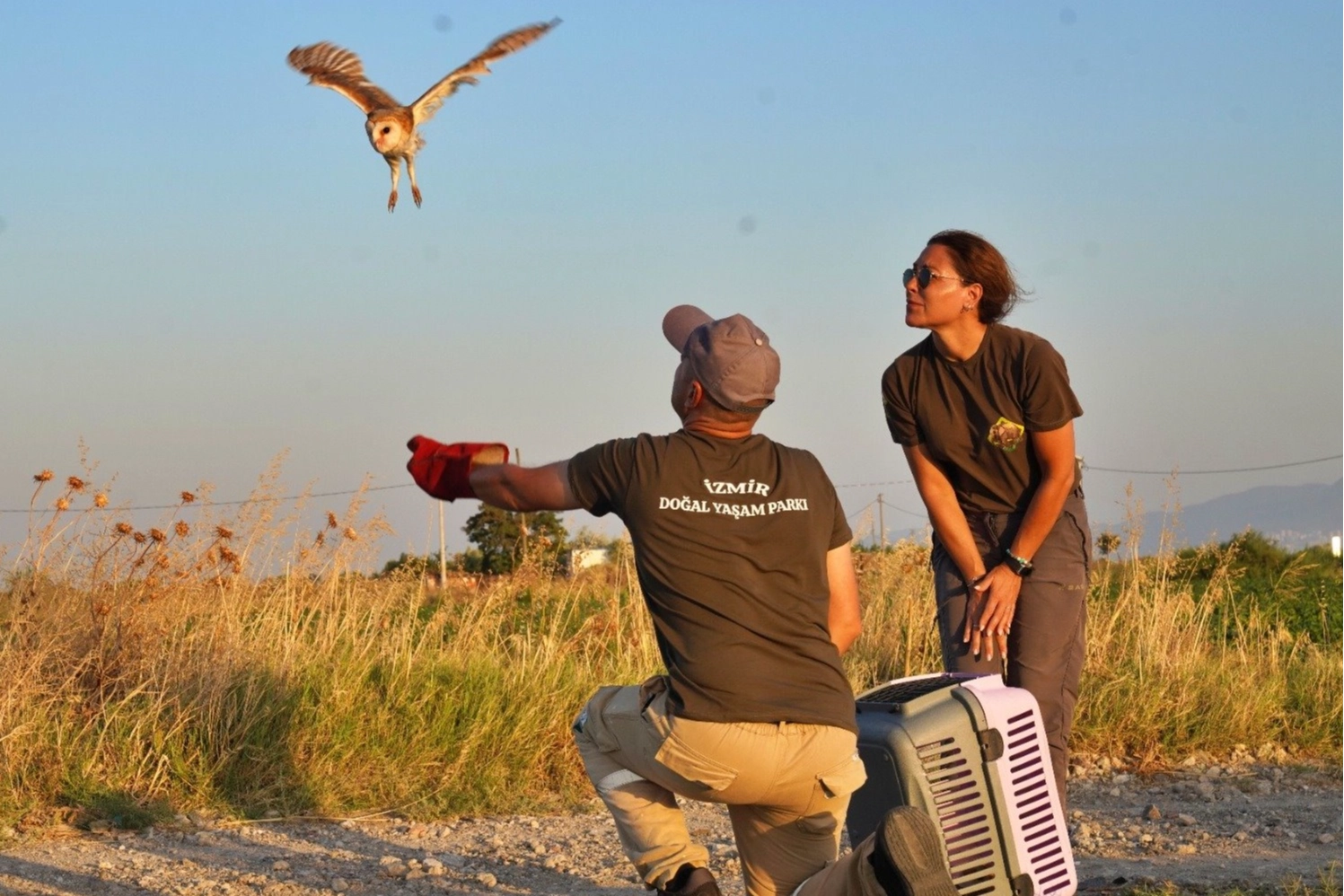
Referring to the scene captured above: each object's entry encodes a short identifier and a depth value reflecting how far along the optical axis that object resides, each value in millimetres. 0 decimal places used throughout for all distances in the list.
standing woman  9359
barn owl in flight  17125
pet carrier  7977
